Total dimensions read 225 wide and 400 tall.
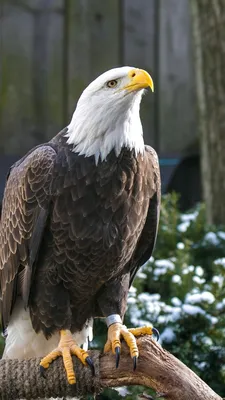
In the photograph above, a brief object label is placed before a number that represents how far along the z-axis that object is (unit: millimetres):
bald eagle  8211
